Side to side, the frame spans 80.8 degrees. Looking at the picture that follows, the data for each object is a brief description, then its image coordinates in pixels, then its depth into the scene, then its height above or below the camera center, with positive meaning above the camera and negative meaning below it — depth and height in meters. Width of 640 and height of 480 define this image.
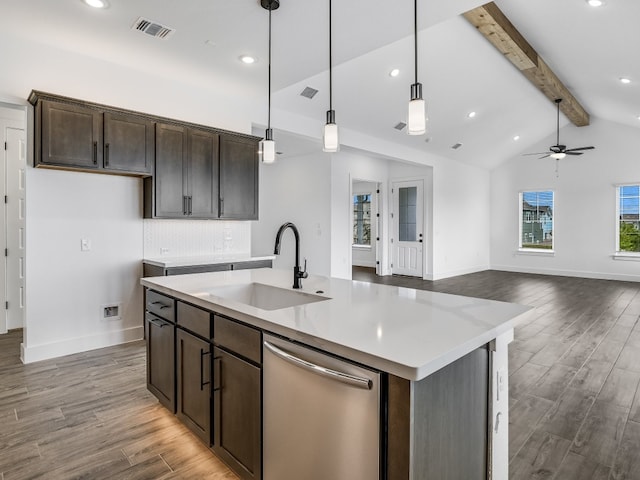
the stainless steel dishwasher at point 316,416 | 1.12 -0.61
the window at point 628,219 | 8.27 +0.35
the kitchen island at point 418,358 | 1.06 -0.38
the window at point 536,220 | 9.45 +0.36
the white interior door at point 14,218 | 4.27 +0.15
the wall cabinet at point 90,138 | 3.11 +0.84
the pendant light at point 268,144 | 2.55 +0.61
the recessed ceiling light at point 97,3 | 2.60 +1.60
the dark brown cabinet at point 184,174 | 3.80 +0.62
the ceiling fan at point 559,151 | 7.16 +1.62
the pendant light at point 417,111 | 1.80 +0.60
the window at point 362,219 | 10.58 +0.40
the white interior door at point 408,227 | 8.64 +0.14
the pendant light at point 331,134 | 2.29 +0.61
